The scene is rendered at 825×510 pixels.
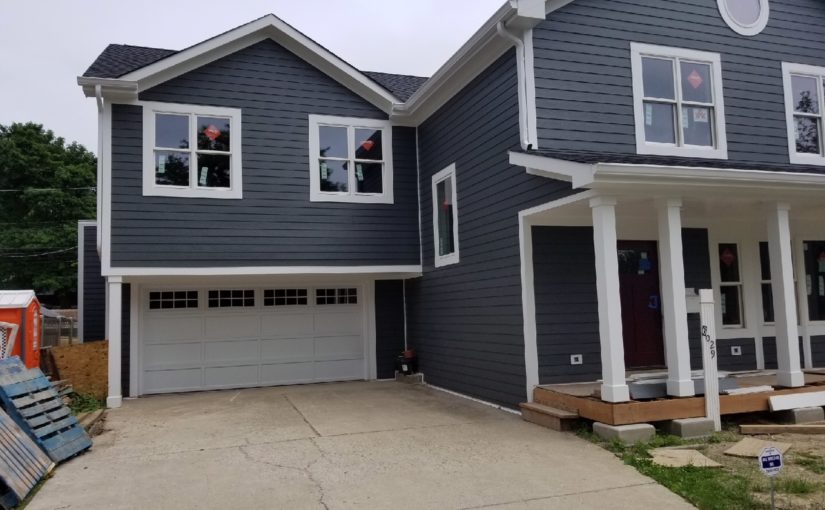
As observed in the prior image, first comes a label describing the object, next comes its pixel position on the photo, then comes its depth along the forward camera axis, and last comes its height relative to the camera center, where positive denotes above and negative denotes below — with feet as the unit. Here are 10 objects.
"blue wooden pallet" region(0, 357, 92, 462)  20.12 -3.14
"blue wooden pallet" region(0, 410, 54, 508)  16.22 -4.10
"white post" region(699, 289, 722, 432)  22.54 -2.56
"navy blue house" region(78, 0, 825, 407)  25.71 +4.72
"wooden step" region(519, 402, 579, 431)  23.22 -4.36
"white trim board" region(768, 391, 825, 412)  23.98 -4.11
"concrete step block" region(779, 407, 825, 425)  24.03 -4.65
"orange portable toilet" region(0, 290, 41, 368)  30.55 -0.05
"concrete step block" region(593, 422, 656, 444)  21.03 -4.48
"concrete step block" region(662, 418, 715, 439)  21.71 -4.52
